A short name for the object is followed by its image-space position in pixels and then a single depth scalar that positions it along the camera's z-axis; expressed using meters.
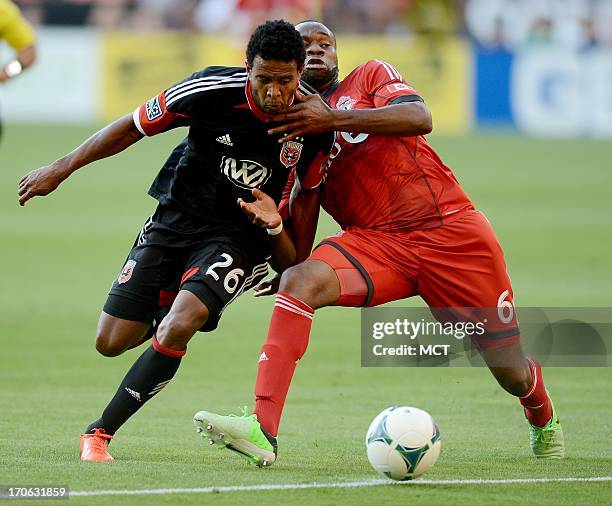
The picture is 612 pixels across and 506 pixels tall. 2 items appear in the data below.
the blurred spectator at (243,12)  57.19
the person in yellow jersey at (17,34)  25.50
